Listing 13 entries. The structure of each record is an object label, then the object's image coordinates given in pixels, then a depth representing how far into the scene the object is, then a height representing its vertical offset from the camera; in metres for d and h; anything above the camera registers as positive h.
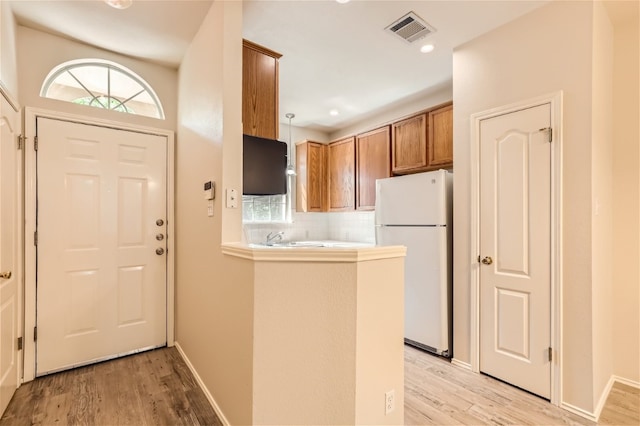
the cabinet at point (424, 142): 3.13 +0.79
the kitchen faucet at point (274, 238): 4.32 -0.34
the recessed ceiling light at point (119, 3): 2.03 +1.40
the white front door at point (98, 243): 2.45 -0.26
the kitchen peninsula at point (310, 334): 1.53 -0.60
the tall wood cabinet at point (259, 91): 2.33 +0.95
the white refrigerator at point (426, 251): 2.80 -0.35
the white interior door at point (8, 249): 1.92 -0.24
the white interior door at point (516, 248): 2.16 -0.25
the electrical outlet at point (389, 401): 1.66 -1.02
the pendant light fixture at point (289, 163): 4.32 +0.76
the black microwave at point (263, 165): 2.39 +0.38
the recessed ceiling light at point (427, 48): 2.65 +1.44
